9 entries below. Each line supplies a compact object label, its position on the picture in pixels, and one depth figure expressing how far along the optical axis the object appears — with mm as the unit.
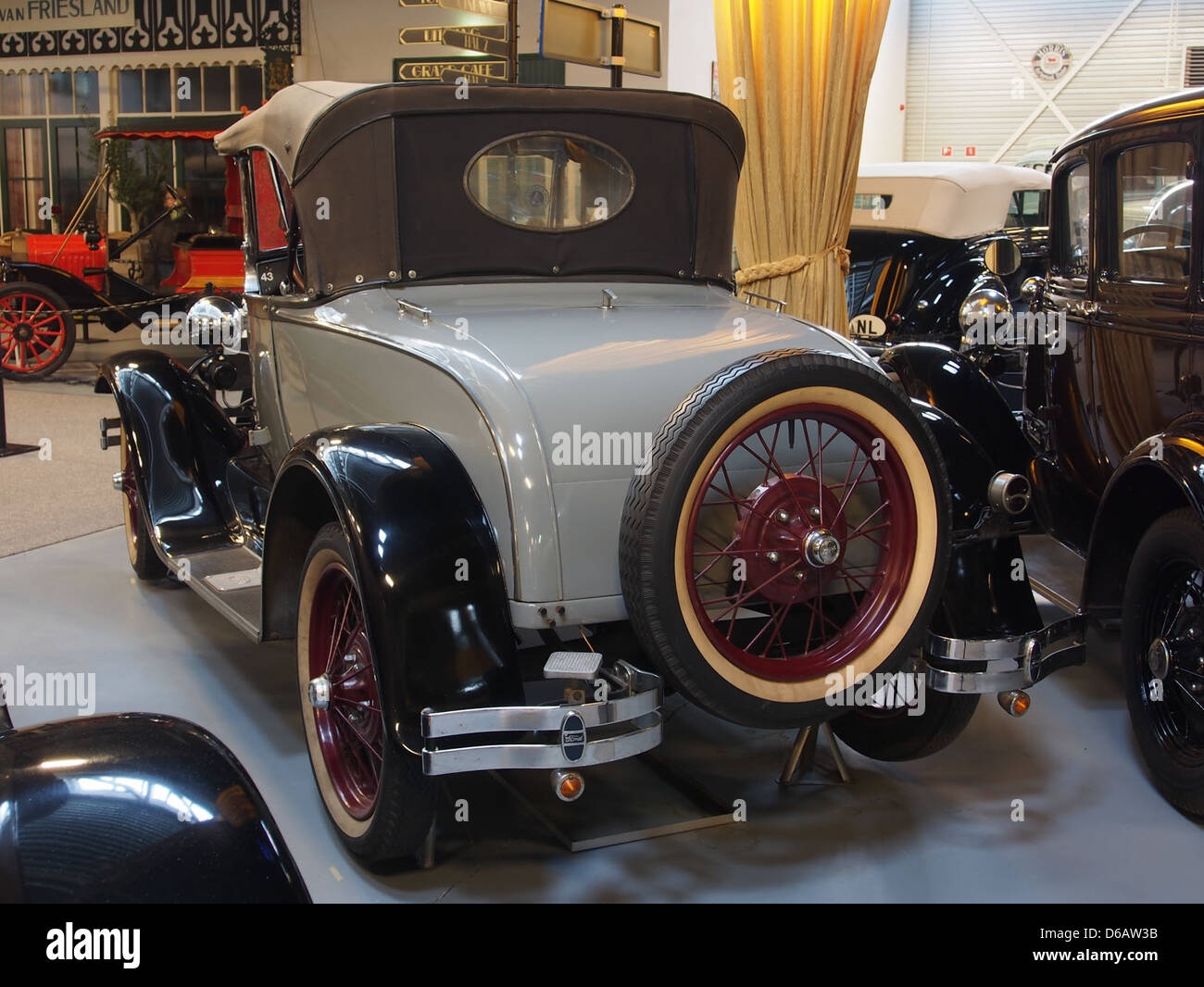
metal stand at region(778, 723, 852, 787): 3133
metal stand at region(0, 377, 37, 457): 7477
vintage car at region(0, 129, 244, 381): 10359
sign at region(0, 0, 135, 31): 14477
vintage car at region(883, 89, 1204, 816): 3066
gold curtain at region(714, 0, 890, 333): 4711
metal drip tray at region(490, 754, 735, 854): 2869
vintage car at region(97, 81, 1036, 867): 2389
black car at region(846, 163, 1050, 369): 7355
